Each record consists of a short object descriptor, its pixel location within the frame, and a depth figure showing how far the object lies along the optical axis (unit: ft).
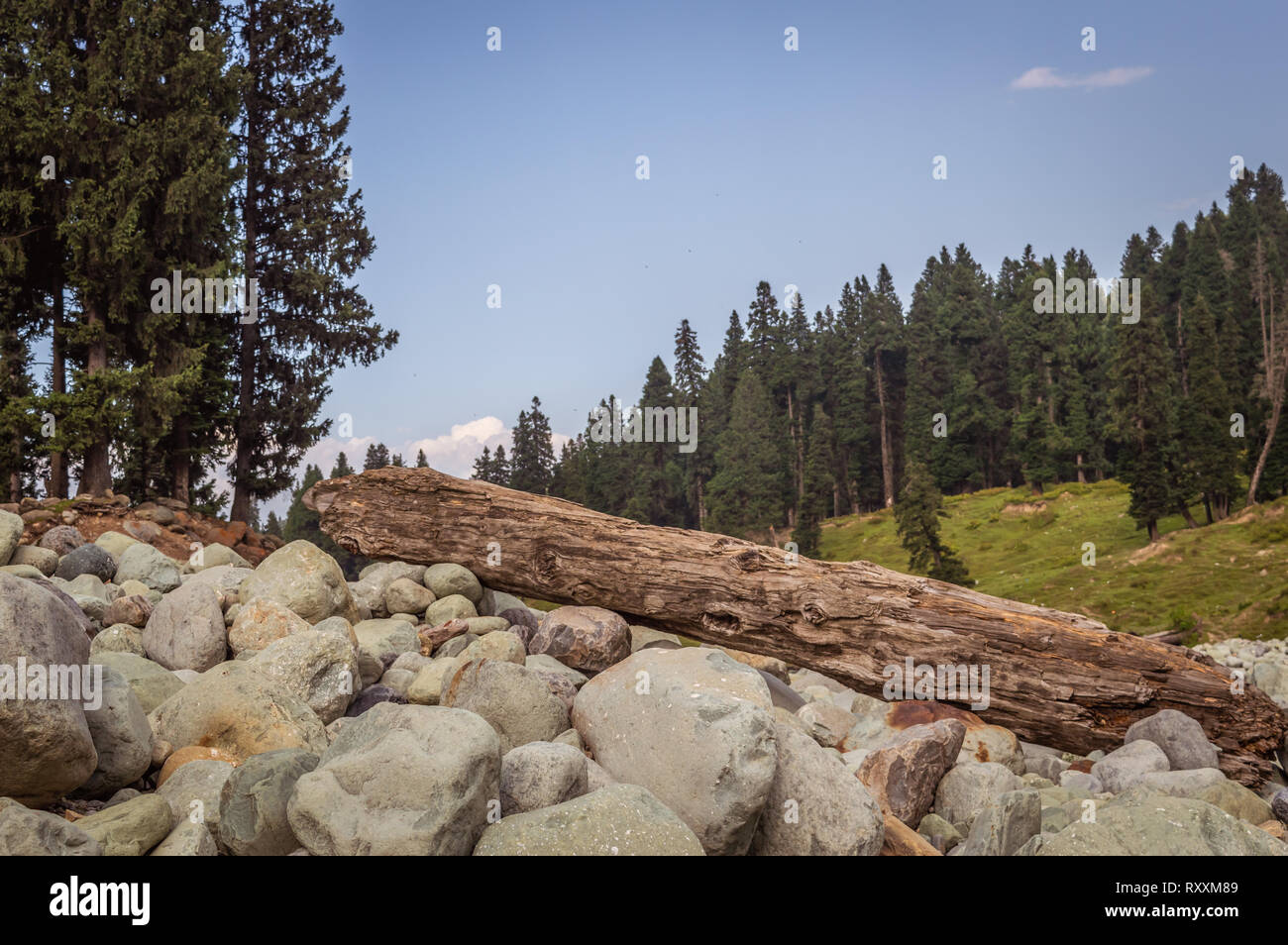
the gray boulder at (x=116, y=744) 20.63
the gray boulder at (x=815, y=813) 20.22
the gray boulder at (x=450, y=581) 40.06
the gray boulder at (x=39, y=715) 17.07
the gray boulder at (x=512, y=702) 24.06
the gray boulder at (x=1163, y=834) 17.01
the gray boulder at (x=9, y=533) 41.68
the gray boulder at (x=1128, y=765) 28.04
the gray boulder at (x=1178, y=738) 29.40
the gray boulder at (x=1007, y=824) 20.86
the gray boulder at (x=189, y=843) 17.49
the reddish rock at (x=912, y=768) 26.03
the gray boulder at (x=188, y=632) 30.99
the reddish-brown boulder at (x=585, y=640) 34.42
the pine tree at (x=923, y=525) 137.90
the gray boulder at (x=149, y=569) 42.42
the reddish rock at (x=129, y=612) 33.55
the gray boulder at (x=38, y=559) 42.29
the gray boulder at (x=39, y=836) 15.14
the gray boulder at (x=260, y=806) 17.43
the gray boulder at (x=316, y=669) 27.04
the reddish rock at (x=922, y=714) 32.32
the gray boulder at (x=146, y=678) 26.55
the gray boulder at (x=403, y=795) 15.90
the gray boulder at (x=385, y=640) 33.58
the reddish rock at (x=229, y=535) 64.08
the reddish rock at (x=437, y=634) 35.76
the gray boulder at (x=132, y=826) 17.02
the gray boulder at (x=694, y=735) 19.11
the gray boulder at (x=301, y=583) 34.73
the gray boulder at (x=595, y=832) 15.56
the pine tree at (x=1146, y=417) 149.28
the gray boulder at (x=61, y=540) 47.83
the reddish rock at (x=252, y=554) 63.70
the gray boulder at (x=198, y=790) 18.78
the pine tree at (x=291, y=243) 88.65
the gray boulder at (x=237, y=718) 23.26
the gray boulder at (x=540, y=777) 18.54
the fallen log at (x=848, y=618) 31.04
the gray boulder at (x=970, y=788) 26.09
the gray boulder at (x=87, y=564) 42.41
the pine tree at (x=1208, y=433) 151.12
